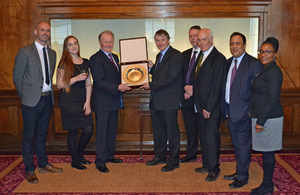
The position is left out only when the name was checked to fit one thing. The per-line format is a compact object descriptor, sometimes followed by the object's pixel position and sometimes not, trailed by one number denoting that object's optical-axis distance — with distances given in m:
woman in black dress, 3.62
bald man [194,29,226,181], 3.32
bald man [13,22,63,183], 3.43
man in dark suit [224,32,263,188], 3.14
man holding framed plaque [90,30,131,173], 3.68
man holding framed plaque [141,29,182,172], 3.66
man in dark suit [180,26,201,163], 3.80
